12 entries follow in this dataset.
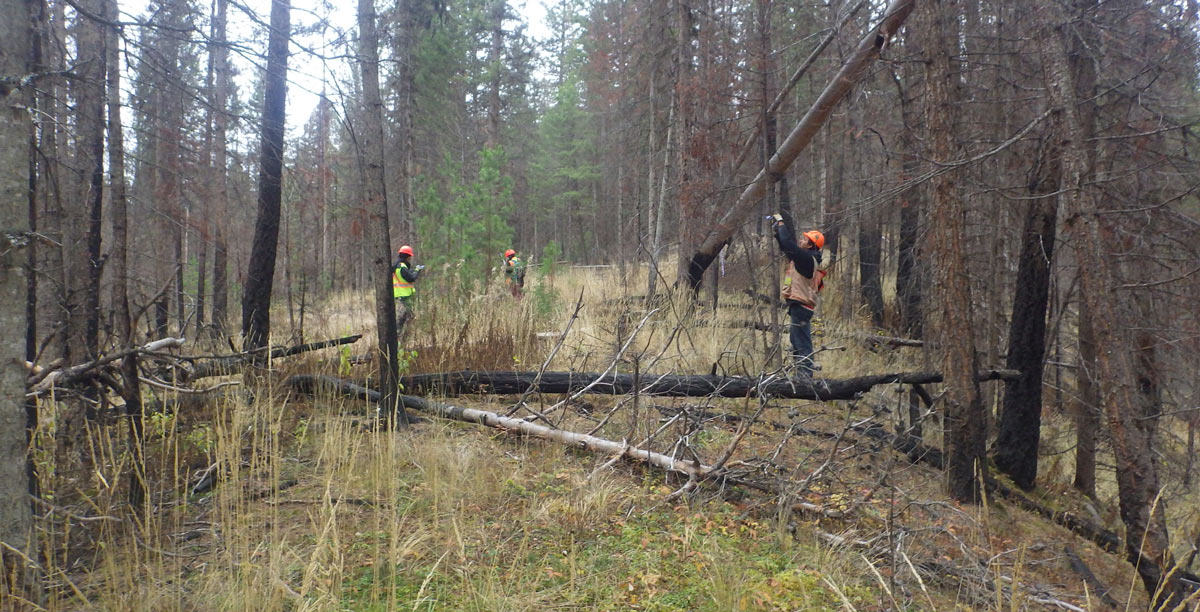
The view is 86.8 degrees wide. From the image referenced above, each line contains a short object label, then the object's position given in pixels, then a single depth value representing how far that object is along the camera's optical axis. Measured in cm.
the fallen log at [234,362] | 442
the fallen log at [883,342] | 913
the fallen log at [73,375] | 295
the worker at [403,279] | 880
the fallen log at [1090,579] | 429
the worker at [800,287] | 781
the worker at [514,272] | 1099
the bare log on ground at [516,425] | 427
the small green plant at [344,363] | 600
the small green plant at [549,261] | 1222
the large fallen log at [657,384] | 584
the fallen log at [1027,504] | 562
